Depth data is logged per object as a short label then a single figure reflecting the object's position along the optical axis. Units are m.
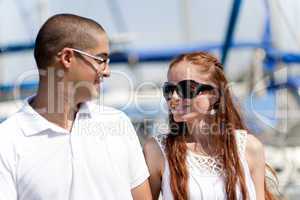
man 4.14
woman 4.94
